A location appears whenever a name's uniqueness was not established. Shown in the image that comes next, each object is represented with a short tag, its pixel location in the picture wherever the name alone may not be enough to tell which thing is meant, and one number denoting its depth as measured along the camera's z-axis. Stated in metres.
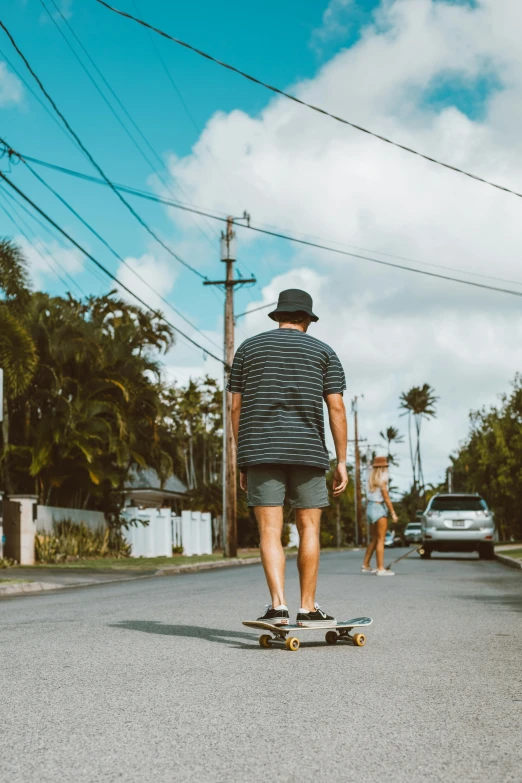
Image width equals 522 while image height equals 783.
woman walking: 15.48
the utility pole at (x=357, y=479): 66.07
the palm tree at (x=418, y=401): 94.94
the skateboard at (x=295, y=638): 6.18
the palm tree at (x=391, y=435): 107.44
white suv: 25.38
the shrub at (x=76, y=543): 23.95
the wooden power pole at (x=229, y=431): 29.42
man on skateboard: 6.48
